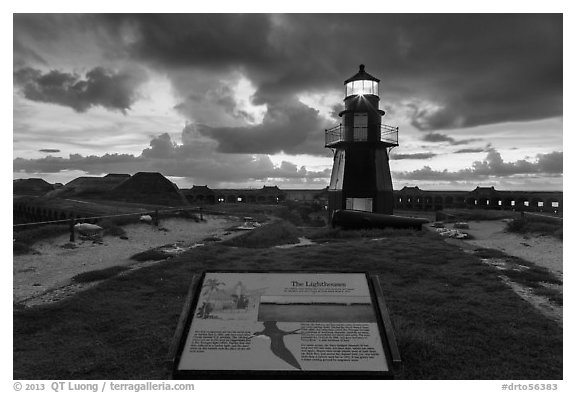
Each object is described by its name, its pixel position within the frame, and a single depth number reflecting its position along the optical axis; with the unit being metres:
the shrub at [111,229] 18.31
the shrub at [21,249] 13.04
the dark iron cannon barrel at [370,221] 21.88
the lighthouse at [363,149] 25.77
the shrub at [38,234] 14.76
